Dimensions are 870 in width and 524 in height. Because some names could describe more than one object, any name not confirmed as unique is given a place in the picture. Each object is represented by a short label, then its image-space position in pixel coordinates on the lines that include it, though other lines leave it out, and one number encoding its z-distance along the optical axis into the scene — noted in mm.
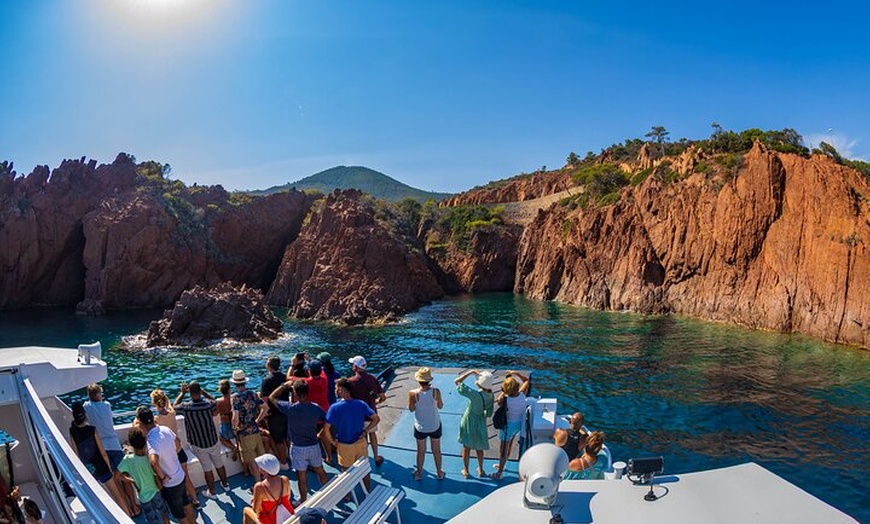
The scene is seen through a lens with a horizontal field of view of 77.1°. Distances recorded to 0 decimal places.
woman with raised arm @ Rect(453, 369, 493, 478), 8000
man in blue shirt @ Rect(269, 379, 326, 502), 7023
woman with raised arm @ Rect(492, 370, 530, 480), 7887
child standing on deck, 6008
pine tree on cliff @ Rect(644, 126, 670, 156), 80250
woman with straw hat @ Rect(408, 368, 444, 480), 7771
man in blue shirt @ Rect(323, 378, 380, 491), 7250
